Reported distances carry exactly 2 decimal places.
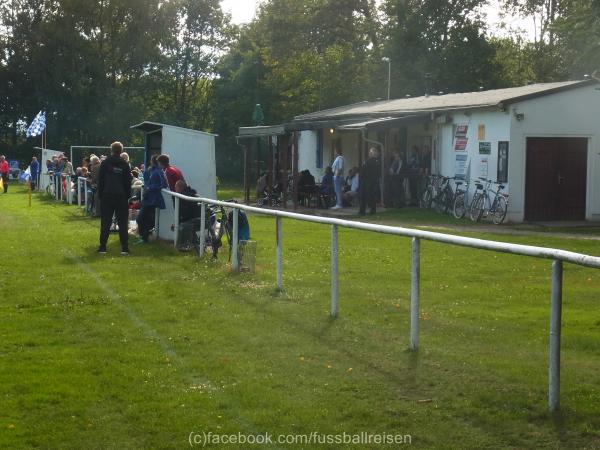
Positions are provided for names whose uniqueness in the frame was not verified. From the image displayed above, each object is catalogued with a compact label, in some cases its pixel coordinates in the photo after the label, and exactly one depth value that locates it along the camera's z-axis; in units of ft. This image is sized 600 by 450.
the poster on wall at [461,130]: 95.71
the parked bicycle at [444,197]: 96.89
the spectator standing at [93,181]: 84.59
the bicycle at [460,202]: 93.35
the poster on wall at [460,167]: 95.98
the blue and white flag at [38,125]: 140.46
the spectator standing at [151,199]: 61.87
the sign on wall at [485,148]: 91.20
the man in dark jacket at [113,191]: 56.54
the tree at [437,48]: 196.65
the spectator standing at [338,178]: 106.01
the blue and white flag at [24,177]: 173.26
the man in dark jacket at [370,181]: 90.79
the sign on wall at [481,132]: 92.43
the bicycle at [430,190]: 99.91
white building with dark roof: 88.43
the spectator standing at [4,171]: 151.53
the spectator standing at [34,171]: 150.00
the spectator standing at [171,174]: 61.98
